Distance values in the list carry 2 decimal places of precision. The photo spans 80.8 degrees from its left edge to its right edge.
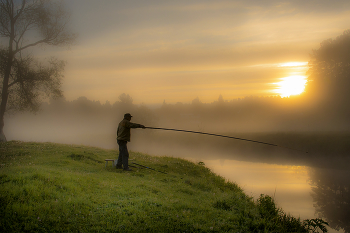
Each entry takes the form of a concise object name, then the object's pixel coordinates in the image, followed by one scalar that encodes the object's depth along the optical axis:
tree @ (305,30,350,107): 49.25
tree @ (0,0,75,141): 27.75
